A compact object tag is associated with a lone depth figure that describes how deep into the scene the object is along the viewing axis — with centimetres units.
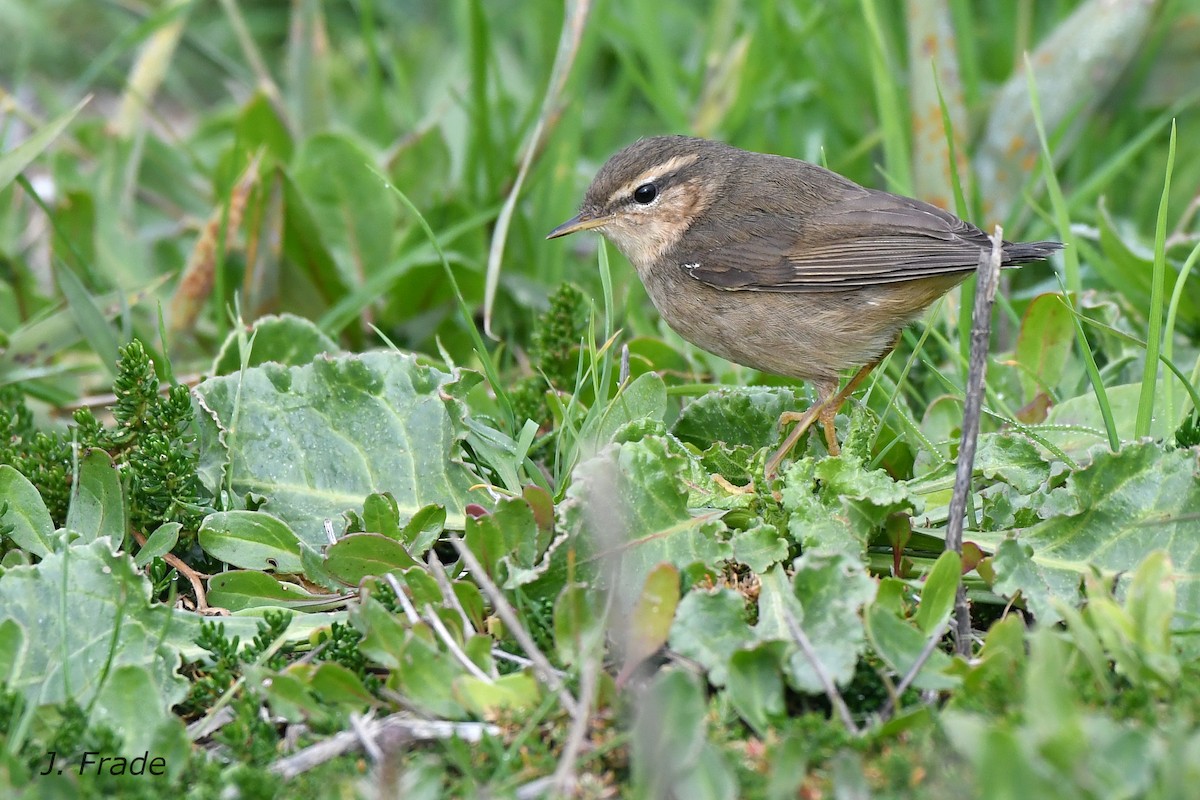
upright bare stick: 639
